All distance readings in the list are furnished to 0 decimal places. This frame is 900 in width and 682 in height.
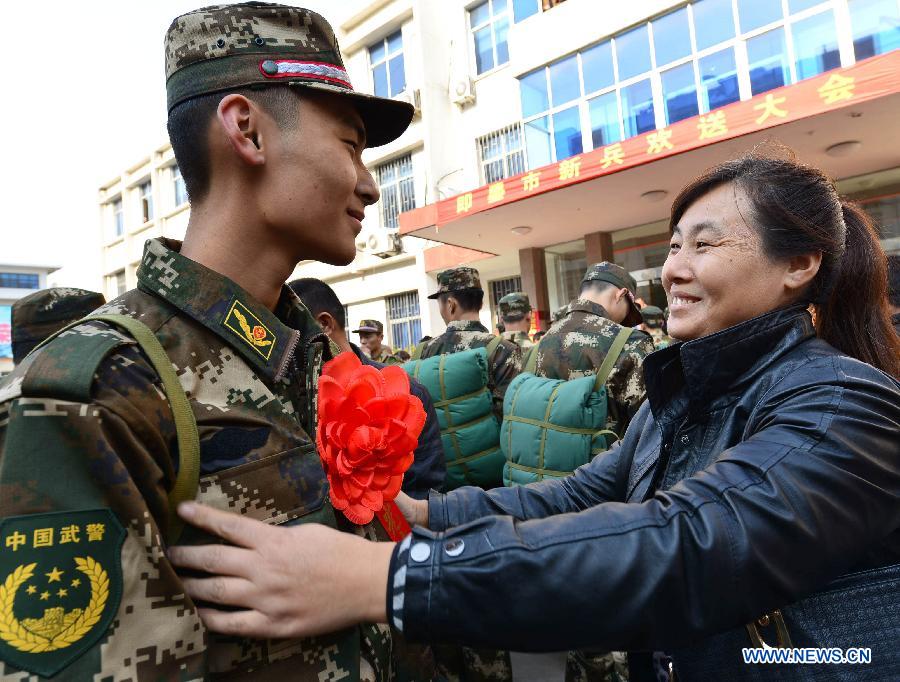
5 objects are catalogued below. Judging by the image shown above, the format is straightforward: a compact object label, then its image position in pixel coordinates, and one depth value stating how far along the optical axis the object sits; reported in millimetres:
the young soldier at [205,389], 810
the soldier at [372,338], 7359
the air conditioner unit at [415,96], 14773
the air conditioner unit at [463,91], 14797
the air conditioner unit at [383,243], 15516
